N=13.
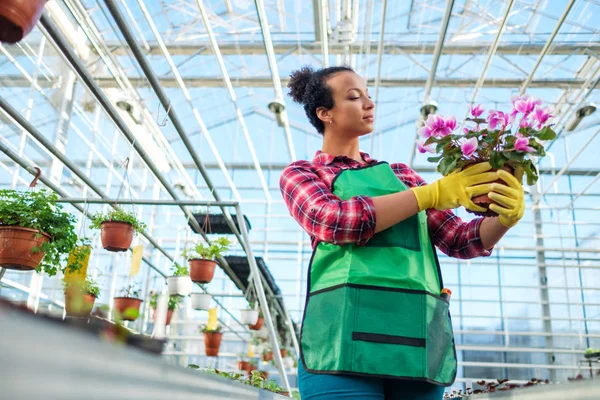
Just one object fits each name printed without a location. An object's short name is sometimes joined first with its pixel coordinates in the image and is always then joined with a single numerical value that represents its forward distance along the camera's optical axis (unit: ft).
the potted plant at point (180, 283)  22.51
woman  3.81
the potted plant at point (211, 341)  31.24
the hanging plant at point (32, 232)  12.51
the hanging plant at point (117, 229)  16.75
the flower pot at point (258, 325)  33.62
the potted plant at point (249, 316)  30.83
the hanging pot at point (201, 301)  26.35
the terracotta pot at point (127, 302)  24.31
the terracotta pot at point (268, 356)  38.09
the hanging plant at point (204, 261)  21.80
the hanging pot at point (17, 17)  6.31
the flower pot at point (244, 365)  40.98
